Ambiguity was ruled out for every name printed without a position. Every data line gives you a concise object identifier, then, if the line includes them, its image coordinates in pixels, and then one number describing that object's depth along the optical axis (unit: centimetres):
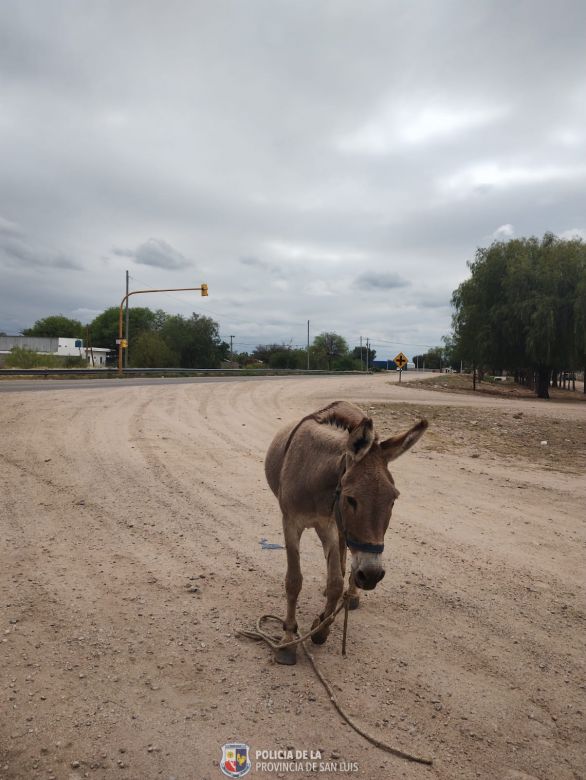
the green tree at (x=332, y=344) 14288
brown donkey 283
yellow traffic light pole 3624
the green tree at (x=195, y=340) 6856
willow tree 2917
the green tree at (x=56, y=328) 10461
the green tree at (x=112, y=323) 9522
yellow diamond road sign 3459
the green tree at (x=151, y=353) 5714
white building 8088
